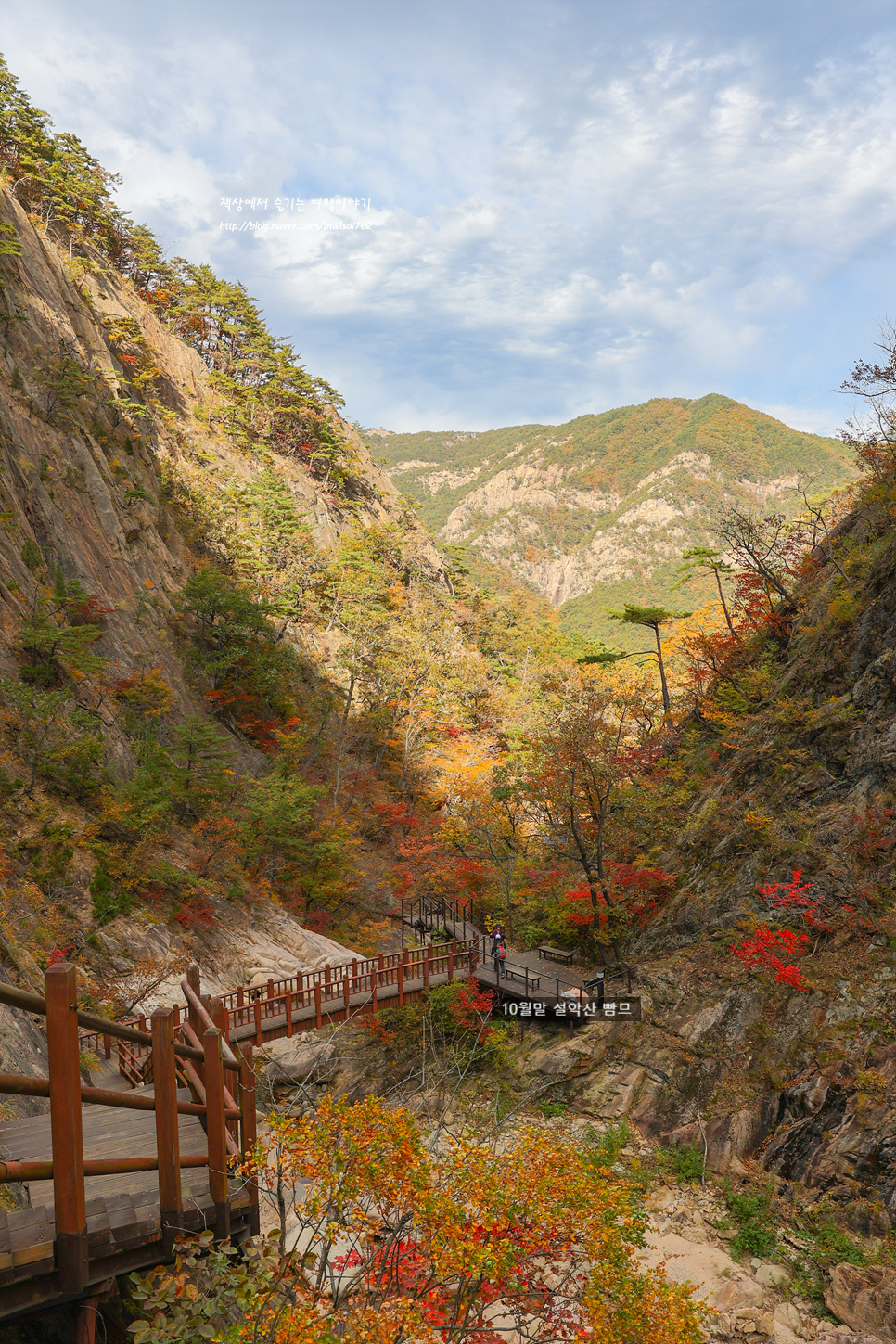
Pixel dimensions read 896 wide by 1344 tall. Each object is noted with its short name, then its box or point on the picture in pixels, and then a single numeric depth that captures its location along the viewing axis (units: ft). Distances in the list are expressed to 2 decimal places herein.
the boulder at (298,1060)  52.26
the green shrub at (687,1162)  38.36
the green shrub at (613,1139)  40.63
